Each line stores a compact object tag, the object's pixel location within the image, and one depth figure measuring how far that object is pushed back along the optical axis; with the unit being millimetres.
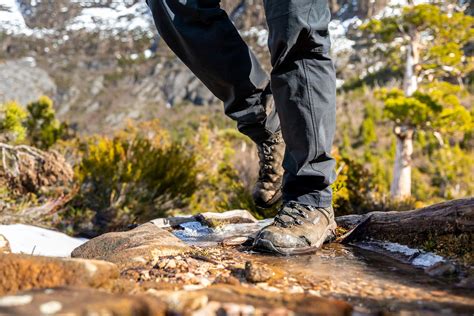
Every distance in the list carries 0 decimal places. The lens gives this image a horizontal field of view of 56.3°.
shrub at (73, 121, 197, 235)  4418
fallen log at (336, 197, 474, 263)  1489
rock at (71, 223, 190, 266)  1301
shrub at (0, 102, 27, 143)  4219
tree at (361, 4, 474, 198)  9984
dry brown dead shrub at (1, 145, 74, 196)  3672
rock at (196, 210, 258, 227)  2299
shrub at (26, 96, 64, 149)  5992
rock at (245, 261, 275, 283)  1052
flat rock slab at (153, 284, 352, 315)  741
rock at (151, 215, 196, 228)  2361
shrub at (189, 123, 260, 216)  4578
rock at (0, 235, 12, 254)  1486
